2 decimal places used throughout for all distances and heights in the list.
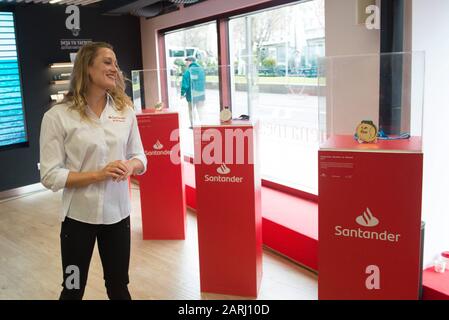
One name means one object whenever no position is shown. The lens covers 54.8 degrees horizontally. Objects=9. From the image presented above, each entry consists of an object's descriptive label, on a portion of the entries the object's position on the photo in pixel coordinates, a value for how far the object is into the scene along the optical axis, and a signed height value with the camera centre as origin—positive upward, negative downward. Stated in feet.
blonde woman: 6.32 -1.08
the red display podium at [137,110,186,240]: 13.65 -2.83
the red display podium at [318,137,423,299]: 6.93 -2.20
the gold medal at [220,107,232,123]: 10.03 -0.62
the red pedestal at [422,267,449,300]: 8.77 -4.18
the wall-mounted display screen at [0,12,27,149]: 18.35 +0.23
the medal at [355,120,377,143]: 7.39 -0.81
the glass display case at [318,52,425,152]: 7.33 -0.19
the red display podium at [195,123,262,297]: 9.52 -2.72
